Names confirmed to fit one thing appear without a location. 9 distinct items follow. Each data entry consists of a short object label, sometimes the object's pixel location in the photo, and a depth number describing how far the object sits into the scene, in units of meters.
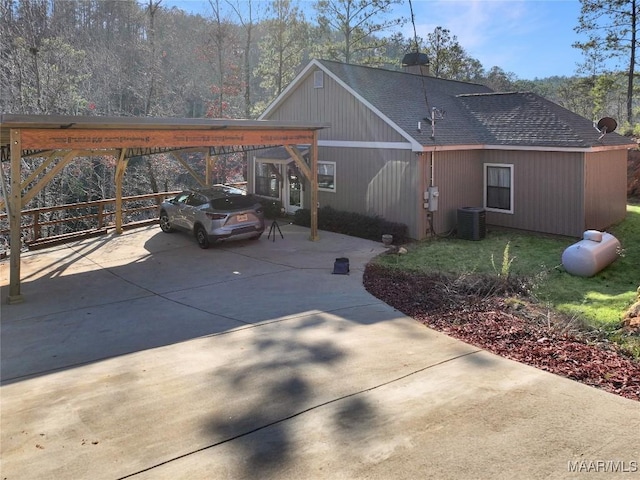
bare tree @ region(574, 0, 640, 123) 25.56
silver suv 13.55
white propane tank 10.44
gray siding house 14.22
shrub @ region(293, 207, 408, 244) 14.47
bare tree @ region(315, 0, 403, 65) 33.06
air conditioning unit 14.48
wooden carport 9.38
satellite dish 14.86
